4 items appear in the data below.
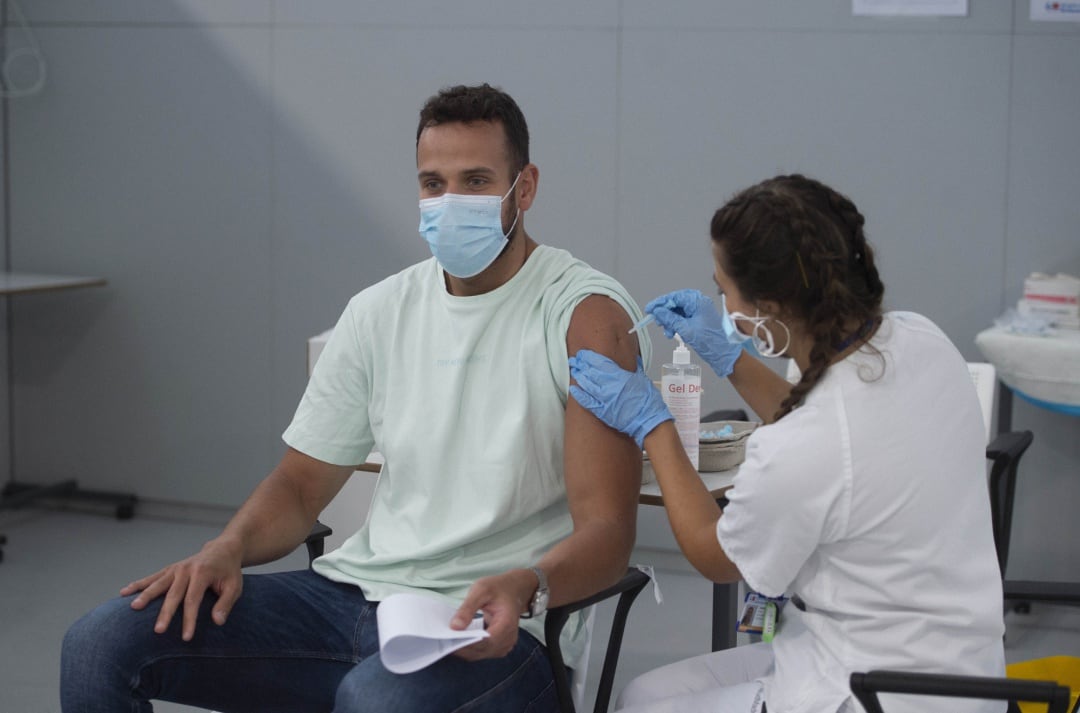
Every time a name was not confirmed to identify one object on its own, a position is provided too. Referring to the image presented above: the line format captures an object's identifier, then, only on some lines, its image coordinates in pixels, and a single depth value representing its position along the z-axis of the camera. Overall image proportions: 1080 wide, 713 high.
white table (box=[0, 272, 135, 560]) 3.90
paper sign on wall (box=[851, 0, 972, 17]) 3.43
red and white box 3.28
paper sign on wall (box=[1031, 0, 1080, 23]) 3.36
